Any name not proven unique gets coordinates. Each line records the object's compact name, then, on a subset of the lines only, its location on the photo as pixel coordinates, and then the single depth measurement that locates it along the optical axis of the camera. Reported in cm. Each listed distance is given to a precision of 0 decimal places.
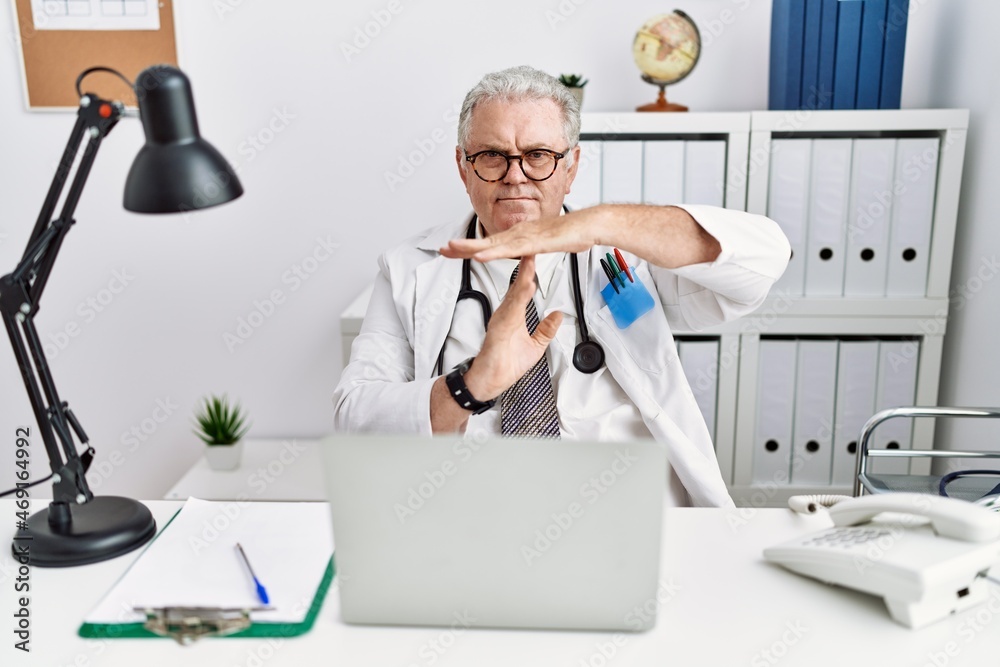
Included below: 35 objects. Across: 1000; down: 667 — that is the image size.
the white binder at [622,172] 207
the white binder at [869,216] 207
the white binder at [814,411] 219
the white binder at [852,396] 218
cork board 231
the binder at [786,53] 206
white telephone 83
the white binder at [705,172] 208
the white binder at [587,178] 208
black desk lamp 97
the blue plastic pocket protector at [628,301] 142
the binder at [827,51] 204
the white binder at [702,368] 218
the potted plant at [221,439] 236
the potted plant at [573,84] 209
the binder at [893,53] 204
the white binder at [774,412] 219
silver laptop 76
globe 213
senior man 128
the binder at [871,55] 204
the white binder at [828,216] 207
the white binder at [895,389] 218
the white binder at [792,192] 208
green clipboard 85
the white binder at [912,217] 207
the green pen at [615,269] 142
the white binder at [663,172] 207
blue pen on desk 90
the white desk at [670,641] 80
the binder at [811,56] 204
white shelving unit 205
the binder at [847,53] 204
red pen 142
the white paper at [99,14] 229
